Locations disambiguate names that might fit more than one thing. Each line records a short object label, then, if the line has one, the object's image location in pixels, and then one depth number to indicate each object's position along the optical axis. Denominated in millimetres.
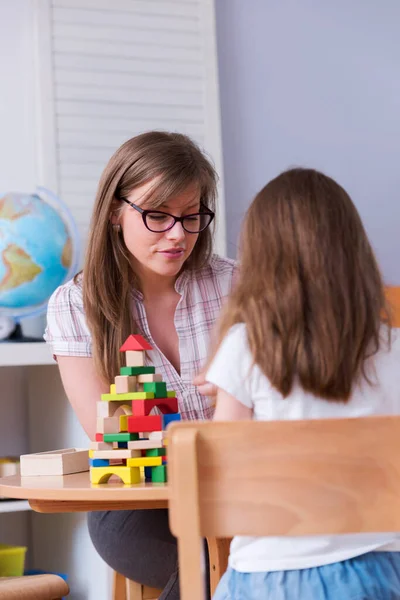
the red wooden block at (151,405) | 2213
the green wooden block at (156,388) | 2241
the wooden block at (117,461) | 2229
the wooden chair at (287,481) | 1844
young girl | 1965
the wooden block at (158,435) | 2199
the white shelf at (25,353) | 3039
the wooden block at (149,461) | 2185
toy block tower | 2188
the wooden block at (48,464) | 2333
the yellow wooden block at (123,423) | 2217
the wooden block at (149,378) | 2245
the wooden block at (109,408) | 2241
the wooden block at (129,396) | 2221
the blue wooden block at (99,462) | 2212
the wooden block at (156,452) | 2199
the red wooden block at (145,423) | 2203
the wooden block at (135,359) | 2267
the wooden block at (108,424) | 2227
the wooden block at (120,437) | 2206
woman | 2573
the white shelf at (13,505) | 3031
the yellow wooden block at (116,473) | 2166
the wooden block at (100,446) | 2219
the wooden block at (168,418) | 2279
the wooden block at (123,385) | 2244
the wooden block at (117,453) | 2188
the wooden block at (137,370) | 2255
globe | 3023
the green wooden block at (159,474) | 2178
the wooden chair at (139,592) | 2679
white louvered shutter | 3366
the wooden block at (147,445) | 2198
